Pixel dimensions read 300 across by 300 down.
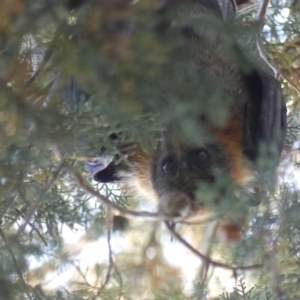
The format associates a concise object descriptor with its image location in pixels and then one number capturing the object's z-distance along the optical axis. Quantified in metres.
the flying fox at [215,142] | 8.36
